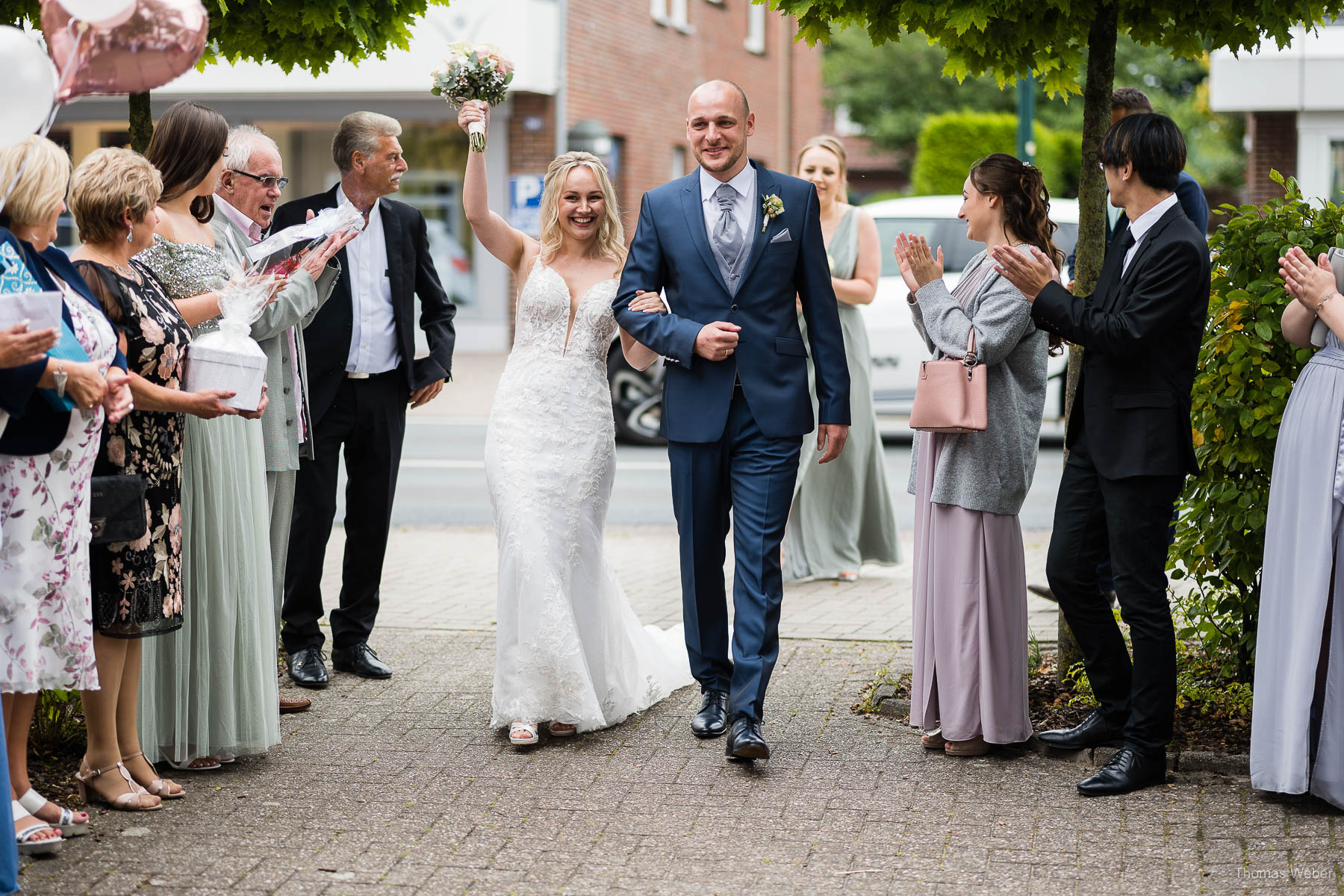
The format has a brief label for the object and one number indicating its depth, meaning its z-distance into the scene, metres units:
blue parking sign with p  21.75
